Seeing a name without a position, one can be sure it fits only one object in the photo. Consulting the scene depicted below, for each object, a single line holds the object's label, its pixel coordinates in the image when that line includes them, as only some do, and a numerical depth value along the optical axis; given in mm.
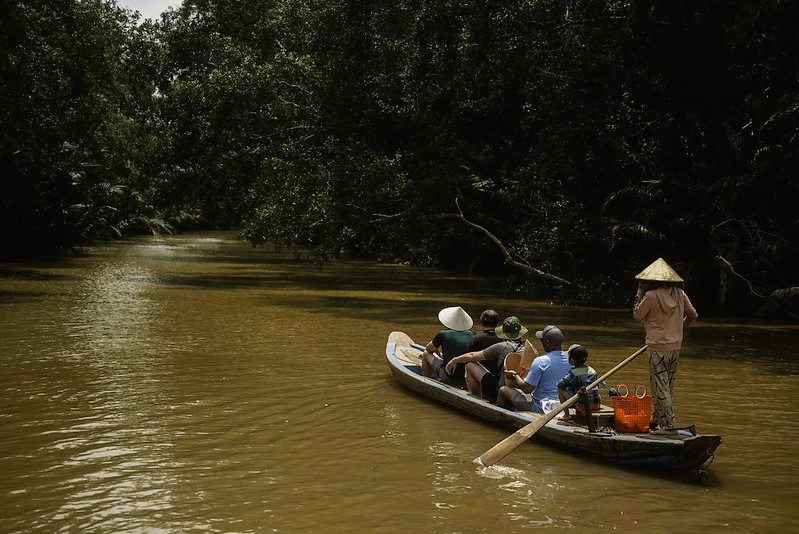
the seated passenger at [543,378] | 8828
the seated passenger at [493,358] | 9609
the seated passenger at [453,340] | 10469
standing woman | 8148
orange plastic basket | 7906
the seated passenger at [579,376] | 8344
